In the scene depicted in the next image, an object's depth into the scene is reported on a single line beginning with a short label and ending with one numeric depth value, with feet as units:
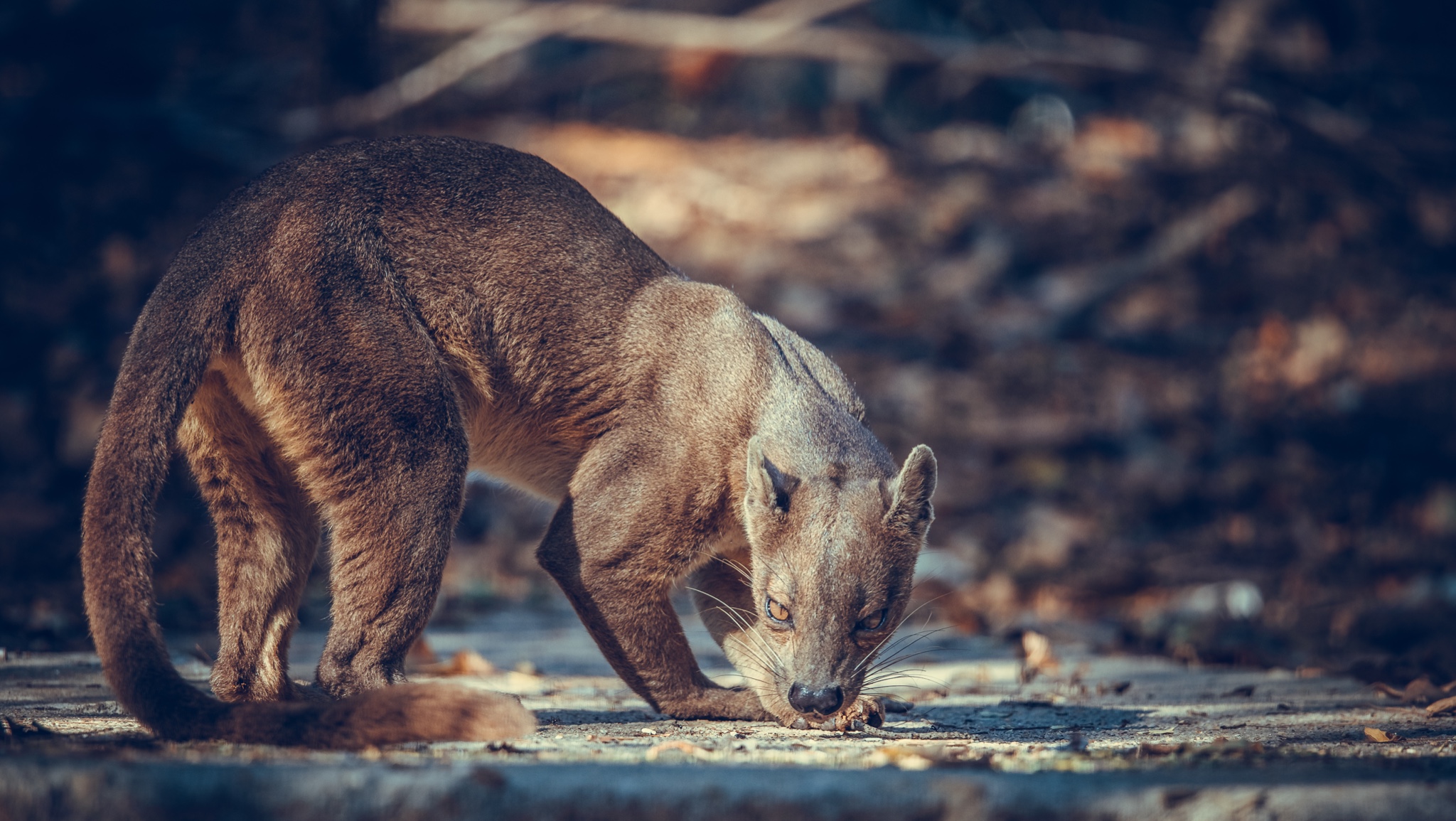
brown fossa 25.86
